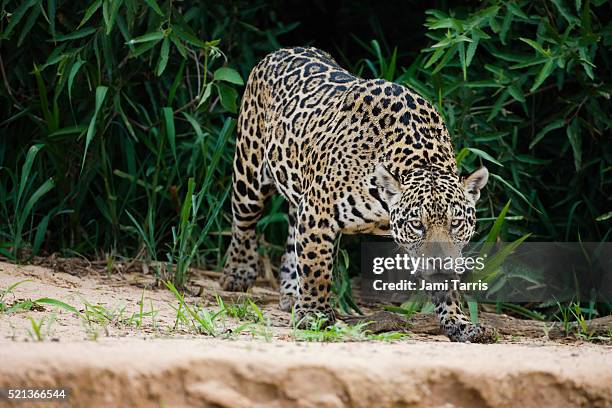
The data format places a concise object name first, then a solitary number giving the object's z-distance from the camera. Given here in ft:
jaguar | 35.94
